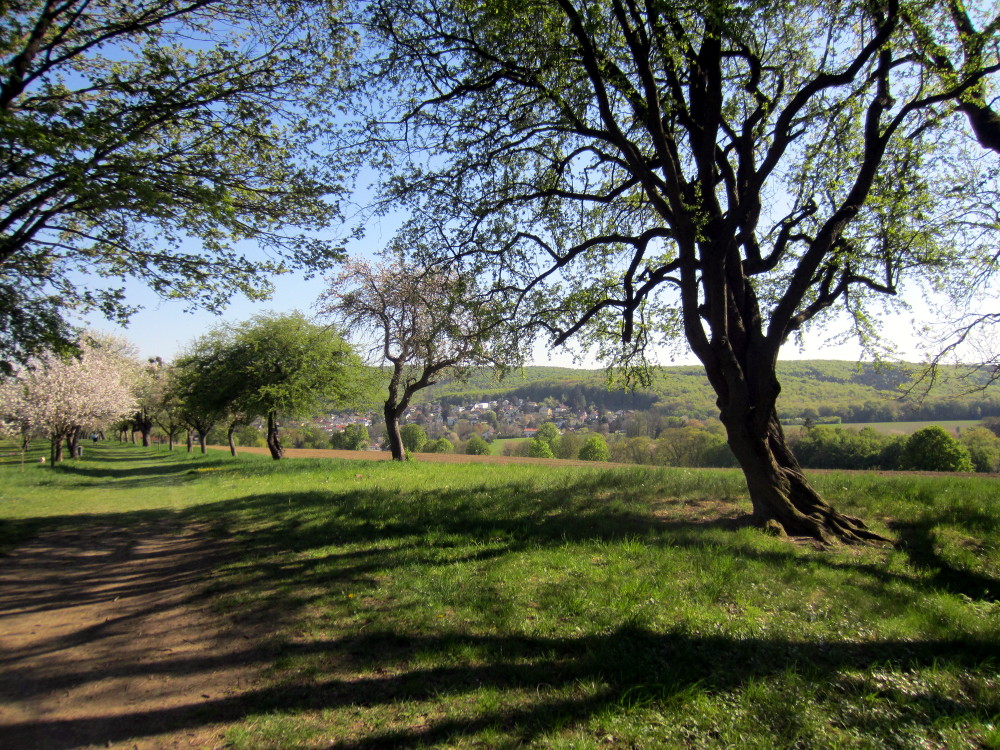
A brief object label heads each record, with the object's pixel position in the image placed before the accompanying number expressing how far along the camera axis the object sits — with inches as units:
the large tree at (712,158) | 290.5
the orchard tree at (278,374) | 920.3
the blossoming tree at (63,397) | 1005.8
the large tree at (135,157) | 305.6
